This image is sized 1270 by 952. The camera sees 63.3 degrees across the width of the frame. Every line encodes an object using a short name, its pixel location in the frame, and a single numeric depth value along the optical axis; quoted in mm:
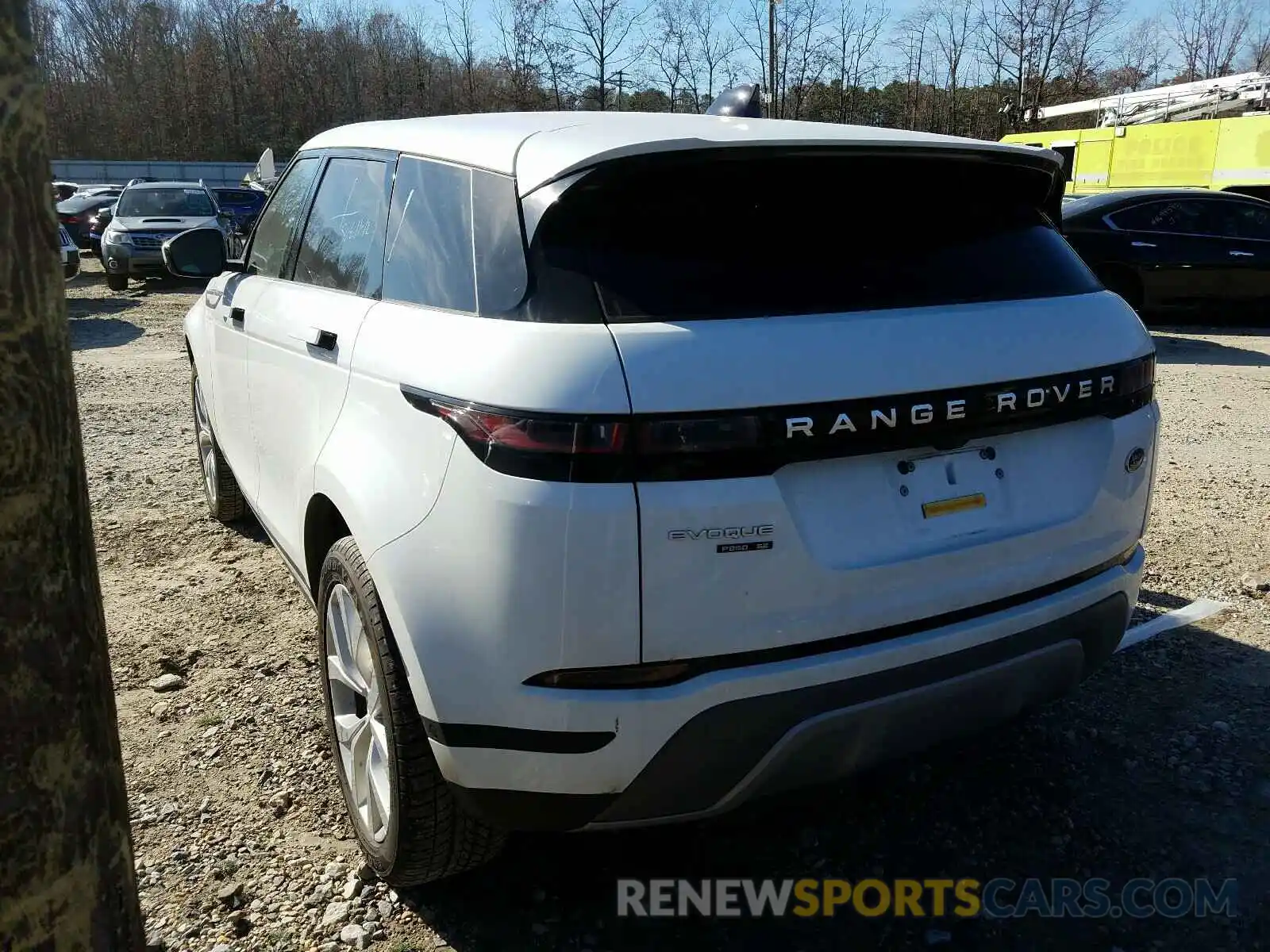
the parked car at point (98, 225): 21469
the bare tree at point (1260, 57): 42844
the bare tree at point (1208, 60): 46469
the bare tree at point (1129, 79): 42312
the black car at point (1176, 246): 11797
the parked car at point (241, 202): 25000
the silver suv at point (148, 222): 18672
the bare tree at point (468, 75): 52375
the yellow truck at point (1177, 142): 16672
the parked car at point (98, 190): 28536
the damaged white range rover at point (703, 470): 1965
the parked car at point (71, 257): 15602
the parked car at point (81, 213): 24328
